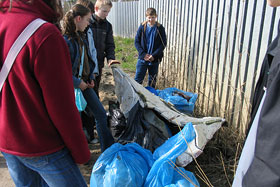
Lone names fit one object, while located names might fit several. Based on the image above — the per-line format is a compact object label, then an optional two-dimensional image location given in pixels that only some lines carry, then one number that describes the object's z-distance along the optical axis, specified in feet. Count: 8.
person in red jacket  3.57
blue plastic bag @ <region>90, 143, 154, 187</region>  6.43
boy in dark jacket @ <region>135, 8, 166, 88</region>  14.29
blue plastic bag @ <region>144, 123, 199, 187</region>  6.45
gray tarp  6.97
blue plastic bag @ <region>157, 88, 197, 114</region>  10.78
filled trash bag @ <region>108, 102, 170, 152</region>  8.43
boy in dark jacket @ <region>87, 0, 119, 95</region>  11.17
